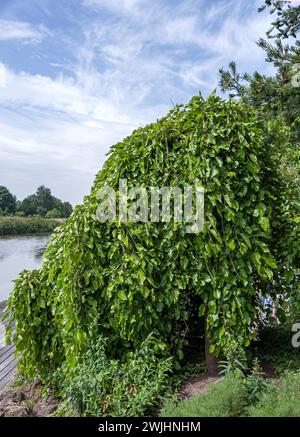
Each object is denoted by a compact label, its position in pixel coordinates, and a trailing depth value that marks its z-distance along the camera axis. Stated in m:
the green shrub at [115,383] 2.00
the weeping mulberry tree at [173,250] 2.28
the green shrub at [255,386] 1.90
